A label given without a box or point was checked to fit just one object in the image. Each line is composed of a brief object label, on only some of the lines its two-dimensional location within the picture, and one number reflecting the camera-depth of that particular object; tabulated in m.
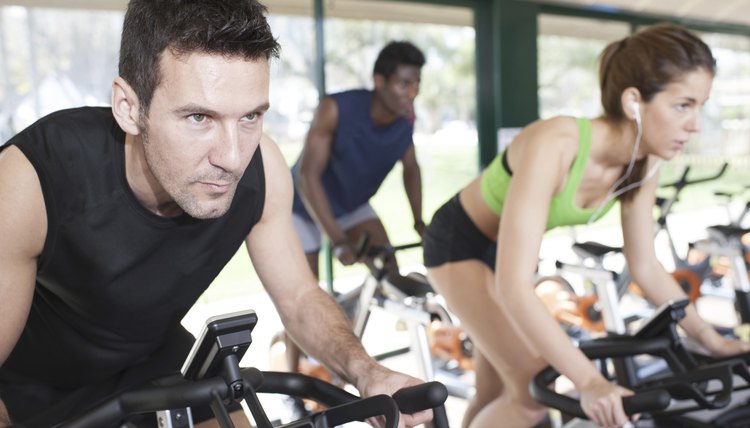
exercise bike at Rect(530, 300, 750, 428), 1.45
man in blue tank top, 3.35
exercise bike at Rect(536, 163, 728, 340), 2.93
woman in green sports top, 1.78
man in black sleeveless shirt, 1.15
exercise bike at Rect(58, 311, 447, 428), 0.94
